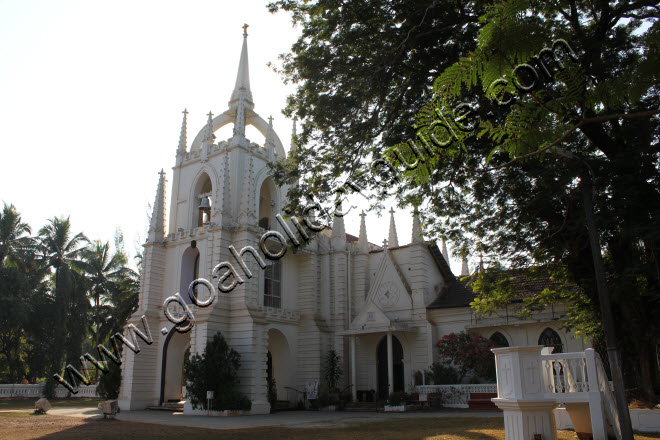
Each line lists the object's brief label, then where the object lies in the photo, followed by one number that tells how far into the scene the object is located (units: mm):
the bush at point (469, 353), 22766
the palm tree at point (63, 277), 37531
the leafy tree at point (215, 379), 22141
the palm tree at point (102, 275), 41781
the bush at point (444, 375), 23989
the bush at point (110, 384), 26000
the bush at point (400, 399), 23047
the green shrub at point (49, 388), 31797
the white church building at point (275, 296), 24531
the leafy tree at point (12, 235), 38219
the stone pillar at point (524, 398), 8602
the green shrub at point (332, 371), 26625
